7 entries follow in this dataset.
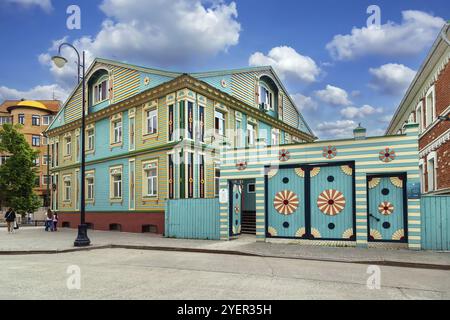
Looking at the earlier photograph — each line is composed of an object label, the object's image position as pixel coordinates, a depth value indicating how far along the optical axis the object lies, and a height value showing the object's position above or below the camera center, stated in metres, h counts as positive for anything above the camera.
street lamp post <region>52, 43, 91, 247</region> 13.80 -0.87
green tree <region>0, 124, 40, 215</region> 35.84 +0.47
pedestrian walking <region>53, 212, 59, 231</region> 24.27 -2.93
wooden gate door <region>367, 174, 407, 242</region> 12.24 -1.07
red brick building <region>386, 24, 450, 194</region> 15.51 +3.10
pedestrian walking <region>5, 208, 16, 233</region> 22.93 -2.43
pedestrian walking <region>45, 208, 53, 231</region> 24.41 -2.87
